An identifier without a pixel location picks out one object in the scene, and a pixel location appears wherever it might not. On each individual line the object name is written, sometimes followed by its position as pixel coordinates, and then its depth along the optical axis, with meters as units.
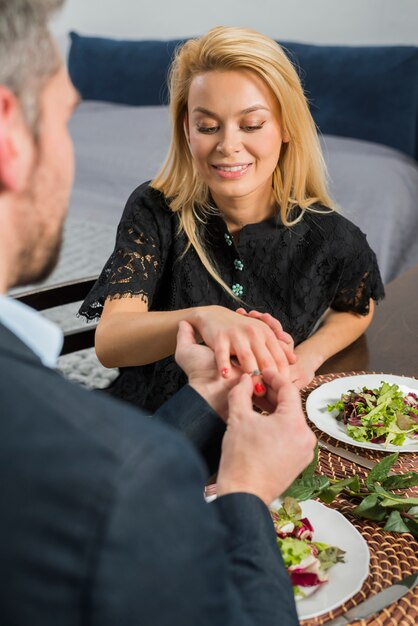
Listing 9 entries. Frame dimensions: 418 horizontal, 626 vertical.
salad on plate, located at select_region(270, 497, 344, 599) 0.88
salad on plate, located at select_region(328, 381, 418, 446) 1.22
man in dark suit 0.54
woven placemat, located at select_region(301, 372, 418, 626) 0.84
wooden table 1.54
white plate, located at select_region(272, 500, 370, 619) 0.84
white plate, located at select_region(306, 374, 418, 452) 1.21
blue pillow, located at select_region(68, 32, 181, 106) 4.25
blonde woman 1.66
